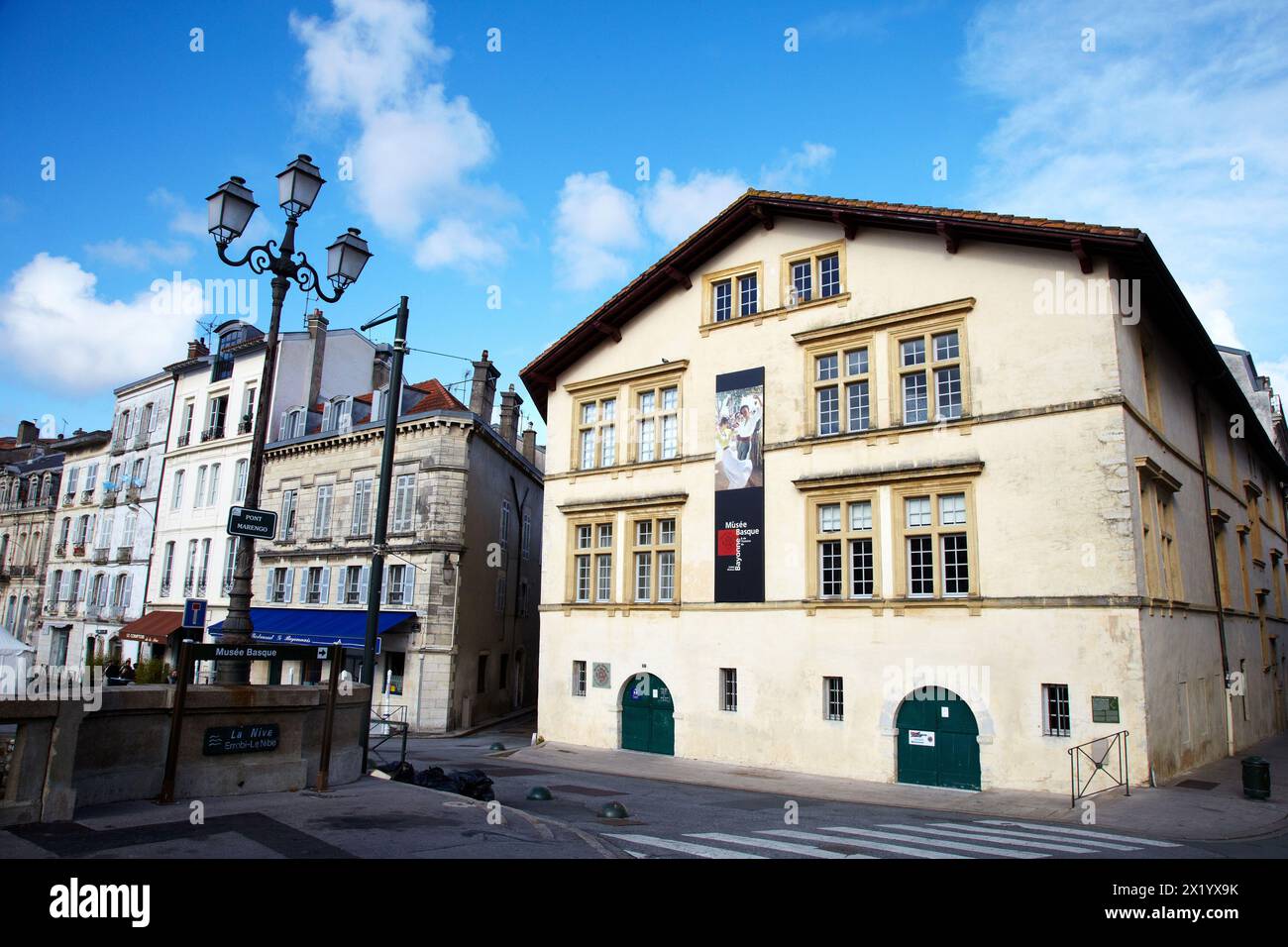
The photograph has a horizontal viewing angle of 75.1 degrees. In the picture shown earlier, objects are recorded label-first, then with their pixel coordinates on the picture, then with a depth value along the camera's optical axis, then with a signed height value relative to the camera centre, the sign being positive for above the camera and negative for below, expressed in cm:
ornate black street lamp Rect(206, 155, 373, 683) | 1128 +515
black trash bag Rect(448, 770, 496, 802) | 1342 -257
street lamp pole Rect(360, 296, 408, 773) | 1348 +191
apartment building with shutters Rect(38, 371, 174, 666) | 4178 +415
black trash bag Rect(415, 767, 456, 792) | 1364 -252
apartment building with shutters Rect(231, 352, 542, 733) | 3020 +277
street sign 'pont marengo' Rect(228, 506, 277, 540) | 1109 +126
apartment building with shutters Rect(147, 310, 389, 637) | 3756 +876
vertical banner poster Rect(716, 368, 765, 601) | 2175 +365
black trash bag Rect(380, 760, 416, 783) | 1378 -243
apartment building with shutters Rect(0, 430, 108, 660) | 4806 +502
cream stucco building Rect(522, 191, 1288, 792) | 1730 +311
